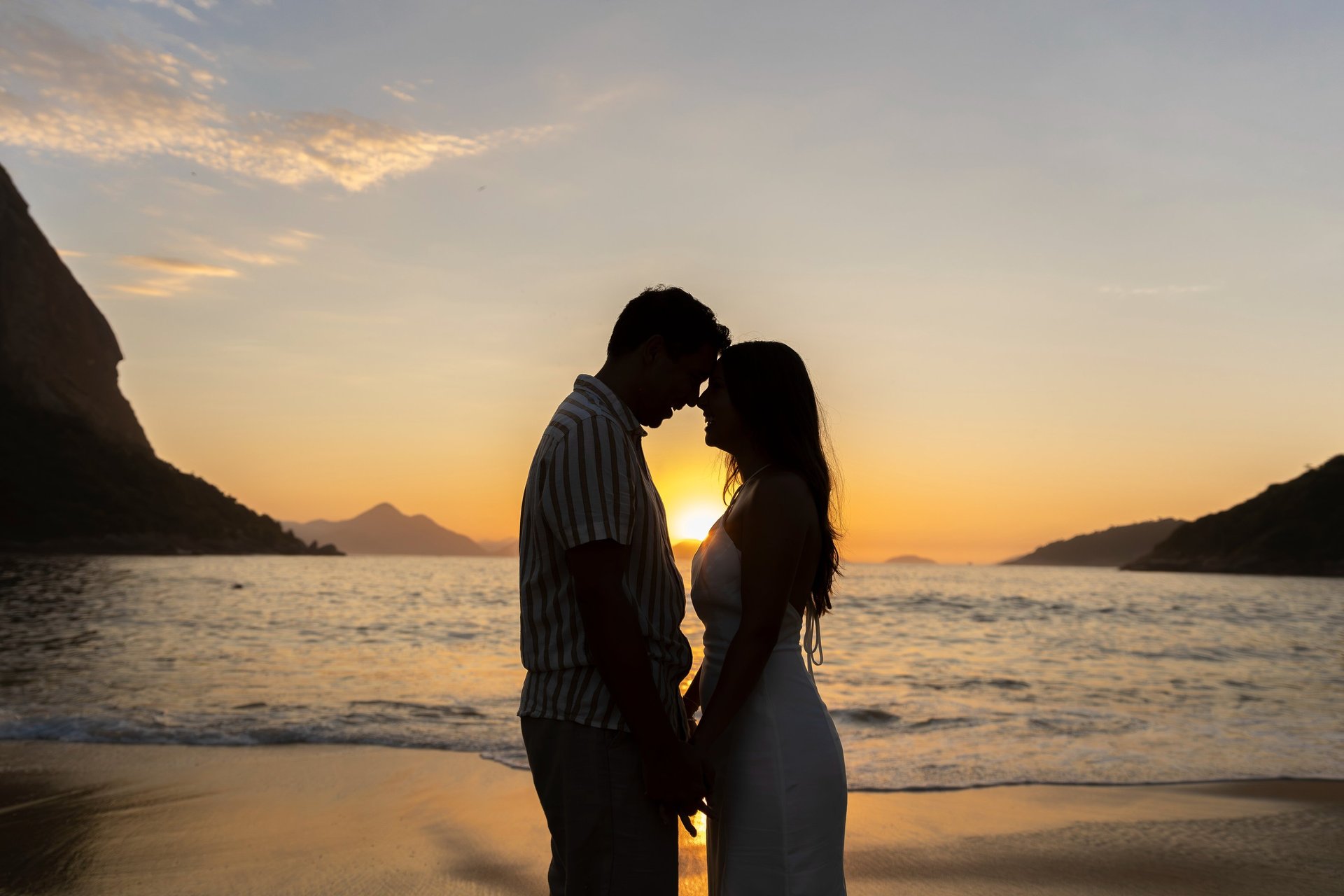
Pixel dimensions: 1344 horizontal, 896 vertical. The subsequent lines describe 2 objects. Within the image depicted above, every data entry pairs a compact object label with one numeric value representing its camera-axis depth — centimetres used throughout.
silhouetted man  202
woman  233
